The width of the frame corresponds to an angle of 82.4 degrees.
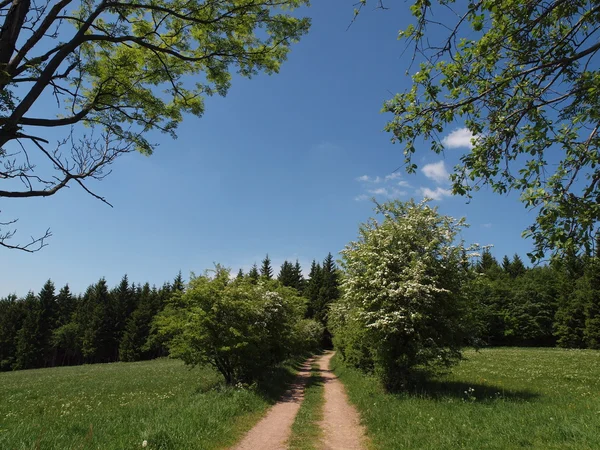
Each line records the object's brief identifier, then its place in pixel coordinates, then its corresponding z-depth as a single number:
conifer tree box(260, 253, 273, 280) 87.81
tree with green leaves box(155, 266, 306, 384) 16.00
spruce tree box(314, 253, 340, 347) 75.25
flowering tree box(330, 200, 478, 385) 13.32
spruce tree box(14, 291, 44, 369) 64.88
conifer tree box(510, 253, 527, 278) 97.28
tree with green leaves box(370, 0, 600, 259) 4.41
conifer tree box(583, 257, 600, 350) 53.25
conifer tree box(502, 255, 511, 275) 103.68
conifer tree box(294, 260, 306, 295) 87.88
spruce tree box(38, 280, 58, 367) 68.00
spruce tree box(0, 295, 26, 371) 66.19
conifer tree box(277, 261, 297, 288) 86.49
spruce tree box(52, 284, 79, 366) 69.69
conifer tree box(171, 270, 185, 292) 78.18
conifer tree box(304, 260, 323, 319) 78.32
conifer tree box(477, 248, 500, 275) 91.00
